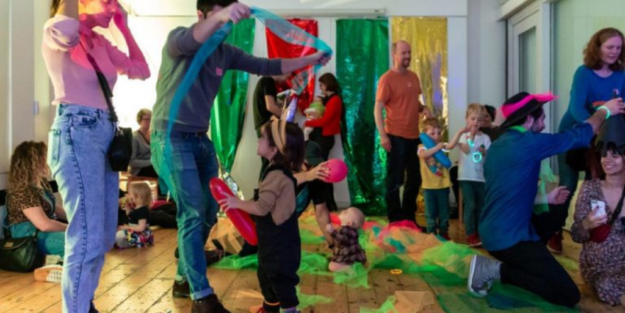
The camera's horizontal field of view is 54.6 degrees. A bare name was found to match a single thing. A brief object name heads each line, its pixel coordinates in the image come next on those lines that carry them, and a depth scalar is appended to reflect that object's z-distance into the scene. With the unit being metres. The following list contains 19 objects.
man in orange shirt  4.96
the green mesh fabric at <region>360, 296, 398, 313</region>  2.74
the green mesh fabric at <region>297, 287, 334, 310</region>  2.96
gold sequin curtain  7.18
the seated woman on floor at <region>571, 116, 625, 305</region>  3.09
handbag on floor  3.81
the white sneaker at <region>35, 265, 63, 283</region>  3.55
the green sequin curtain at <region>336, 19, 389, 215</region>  7.17
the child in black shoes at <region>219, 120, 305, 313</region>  2.62
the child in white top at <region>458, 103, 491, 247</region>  4.75
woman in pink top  2.15
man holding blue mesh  2.62
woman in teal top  3.66
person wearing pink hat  3.07
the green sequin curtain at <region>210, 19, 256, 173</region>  6.73
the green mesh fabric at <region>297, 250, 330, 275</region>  3.67
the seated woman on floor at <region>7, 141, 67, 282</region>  3.91
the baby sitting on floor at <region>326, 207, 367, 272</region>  3.68
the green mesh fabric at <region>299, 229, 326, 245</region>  4.66
